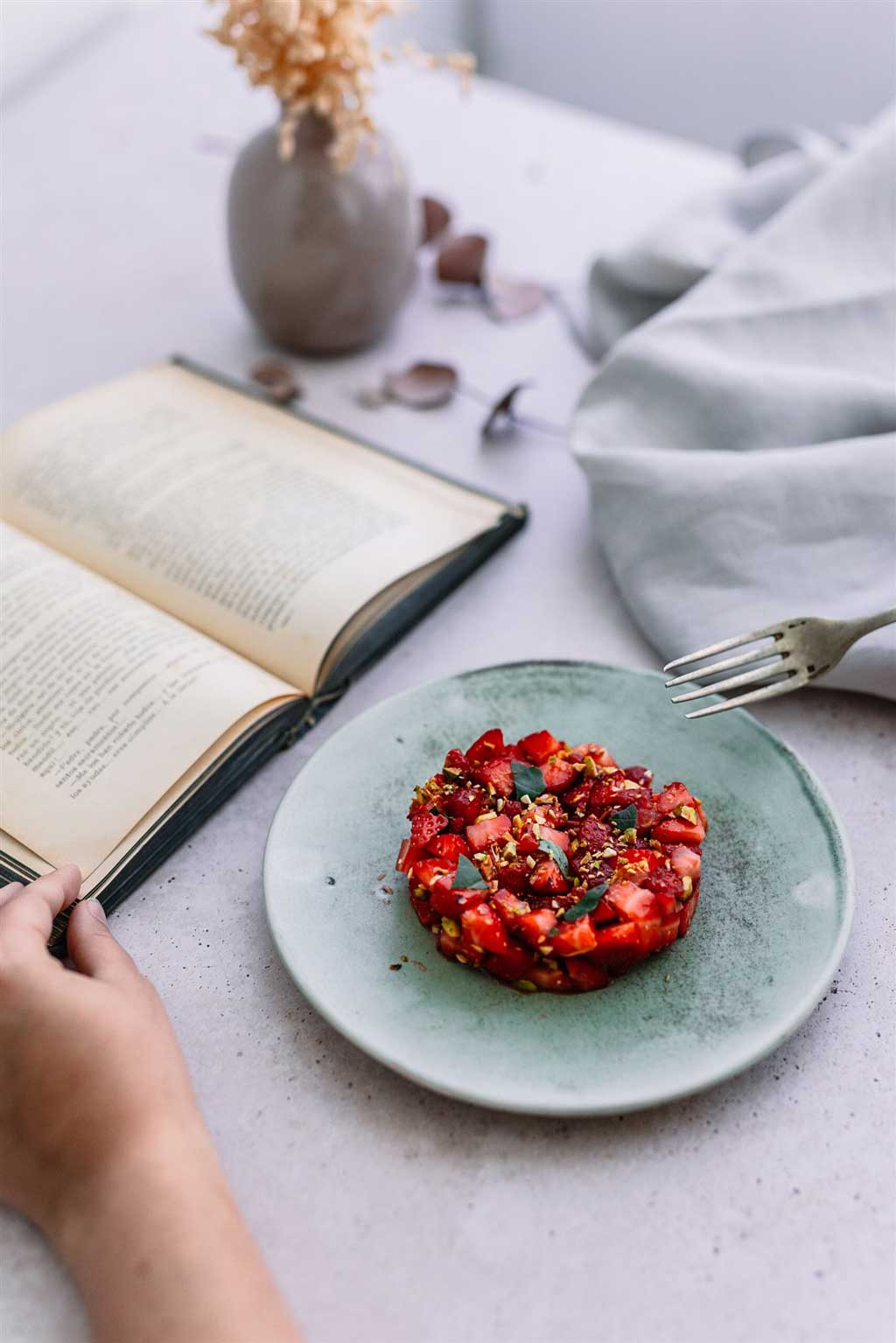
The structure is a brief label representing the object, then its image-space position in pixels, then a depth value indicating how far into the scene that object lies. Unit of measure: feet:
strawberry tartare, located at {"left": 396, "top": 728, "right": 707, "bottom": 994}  2.17
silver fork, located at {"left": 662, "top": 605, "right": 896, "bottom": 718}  2.68
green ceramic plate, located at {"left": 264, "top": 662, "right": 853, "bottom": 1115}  2.07
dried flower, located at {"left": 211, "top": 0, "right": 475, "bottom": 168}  3.39
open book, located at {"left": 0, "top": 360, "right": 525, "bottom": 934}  2.59
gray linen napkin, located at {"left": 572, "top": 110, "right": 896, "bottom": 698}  3.04
